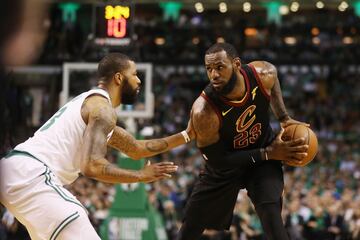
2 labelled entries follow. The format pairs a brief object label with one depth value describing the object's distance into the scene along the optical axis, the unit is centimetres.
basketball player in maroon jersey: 1034
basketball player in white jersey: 745
